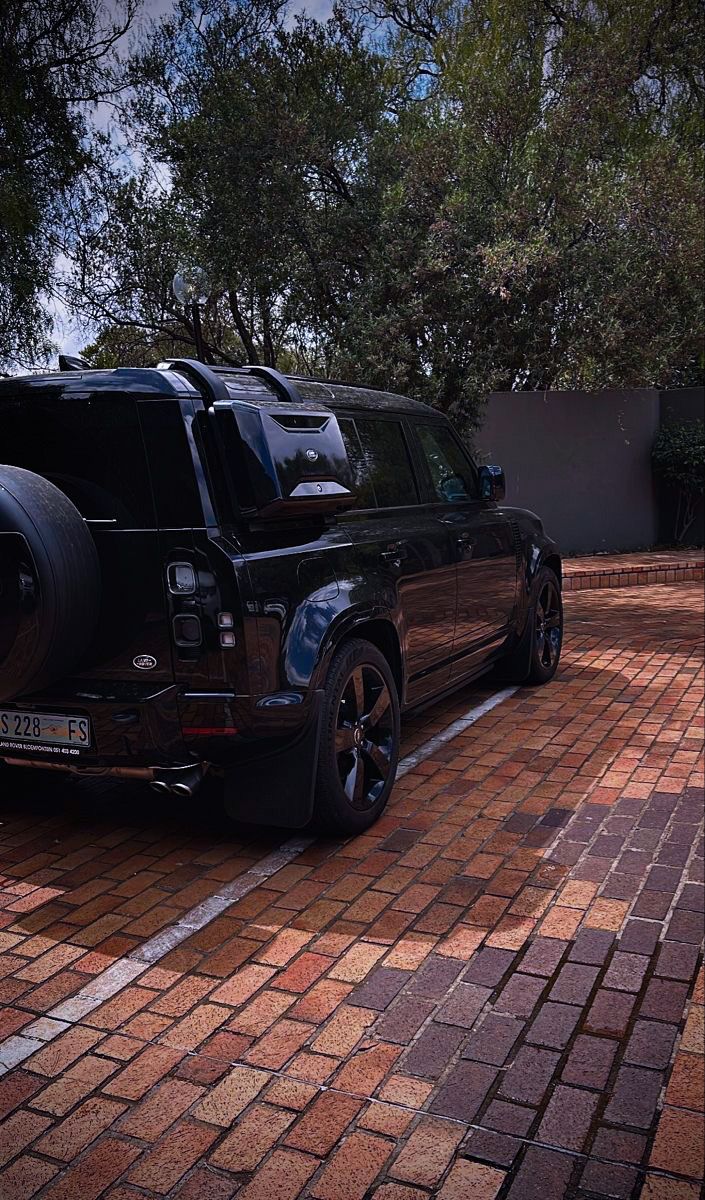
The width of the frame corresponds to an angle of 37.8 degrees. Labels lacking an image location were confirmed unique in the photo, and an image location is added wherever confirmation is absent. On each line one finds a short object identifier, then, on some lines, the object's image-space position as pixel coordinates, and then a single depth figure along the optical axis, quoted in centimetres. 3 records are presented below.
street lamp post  1043
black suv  365
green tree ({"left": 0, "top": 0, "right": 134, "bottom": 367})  1162
